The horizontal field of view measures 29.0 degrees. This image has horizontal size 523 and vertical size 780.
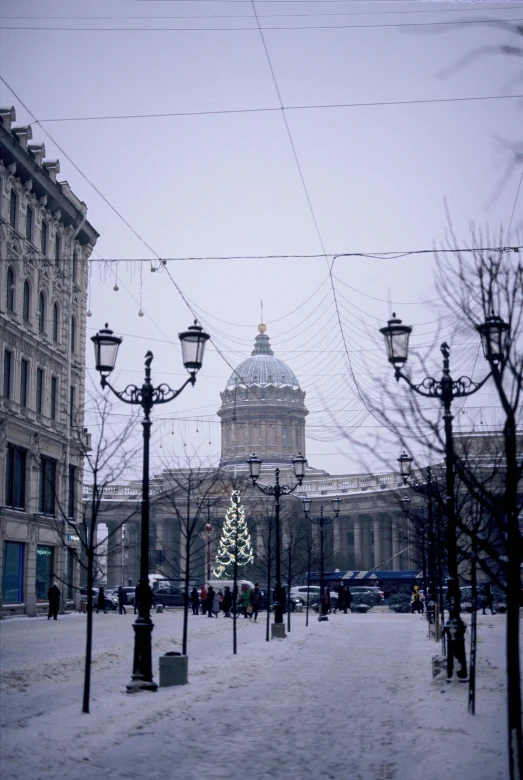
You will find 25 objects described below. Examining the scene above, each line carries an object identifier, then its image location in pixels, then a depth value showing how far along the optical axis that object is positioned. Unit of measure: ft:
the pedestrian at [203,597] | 176.35
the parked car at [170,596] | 215.51
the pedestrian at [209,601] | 171.63
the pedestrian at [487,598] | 172.43
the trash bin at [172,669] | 53.98
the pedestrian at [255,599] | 156.61
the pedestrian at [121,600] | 182.88
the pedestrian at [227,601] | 164.35
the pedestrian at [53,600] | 132.98
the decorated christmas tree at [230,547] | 268.35
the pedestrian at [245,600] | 156.87
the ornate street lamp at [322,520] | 152.87
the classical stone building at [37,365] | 131.85
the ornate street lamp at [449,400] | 50.52
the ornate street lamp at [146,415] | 51.60
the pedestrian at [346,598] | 207.72
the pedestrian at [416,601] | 202.18
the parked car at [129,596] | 217.97
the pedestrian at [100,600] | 188.36
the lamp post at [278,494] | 98.53
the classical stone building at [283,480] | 352.90
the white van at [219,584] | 258.24
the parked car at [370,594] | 229.88
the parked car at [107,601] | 203.97
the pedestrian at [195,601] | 185.06
